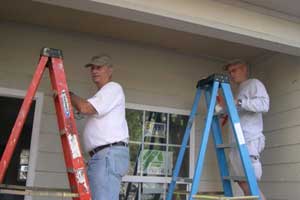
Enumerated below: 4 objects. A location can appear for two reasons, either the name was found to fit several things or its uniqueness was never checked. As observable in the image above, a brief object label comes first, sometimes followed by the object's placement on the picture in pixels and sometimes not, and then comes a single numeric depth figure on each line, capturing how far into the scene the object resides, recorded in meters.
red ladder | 1.82
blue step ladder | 2.38
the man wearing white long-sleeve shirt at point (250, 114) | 2.71
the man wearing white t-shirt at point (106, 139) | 2.20
